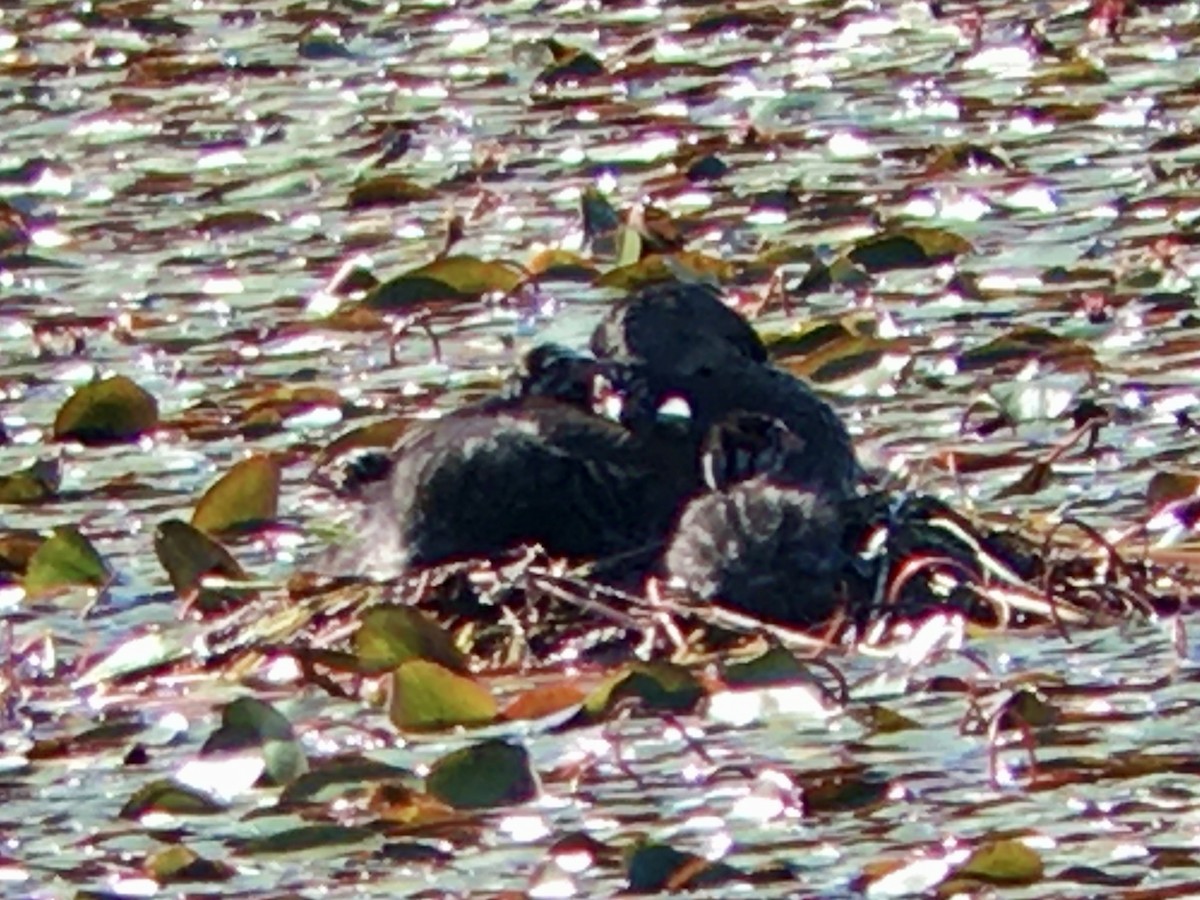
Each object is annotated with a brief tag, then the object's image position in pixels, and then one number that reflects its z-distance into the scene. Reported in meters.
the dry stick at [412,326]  16.62
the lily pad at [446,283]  17.37
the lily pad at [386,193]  19.56
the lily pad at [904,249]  17.30
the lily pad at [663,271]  17.19
